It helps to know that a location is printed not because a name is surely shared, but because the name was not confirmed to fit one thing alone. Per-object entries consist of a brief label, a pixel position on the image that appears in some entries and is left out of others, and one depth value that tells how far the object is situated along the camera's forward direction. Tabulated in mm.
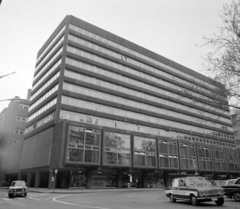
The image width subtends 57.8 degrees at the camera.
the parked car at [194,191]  12688
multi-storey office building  40031
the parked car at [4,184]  60062
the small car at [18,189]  20344
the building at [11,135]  62756
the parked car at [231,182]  16483
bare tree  13404
